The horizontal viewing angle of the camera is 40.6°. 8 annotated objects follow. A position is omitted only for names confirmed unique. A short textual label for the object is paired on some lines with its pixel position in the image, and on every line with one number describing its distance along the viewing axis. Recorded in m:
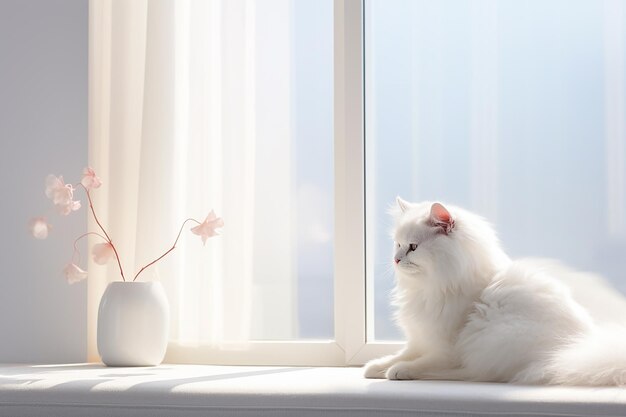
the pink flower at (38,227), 2.51
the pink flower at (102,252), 2.52
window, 2.53
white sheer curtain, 2.62
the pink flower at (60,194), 2.48
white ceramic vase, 2.47
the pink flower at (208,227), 2.46
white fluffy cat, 1.91
